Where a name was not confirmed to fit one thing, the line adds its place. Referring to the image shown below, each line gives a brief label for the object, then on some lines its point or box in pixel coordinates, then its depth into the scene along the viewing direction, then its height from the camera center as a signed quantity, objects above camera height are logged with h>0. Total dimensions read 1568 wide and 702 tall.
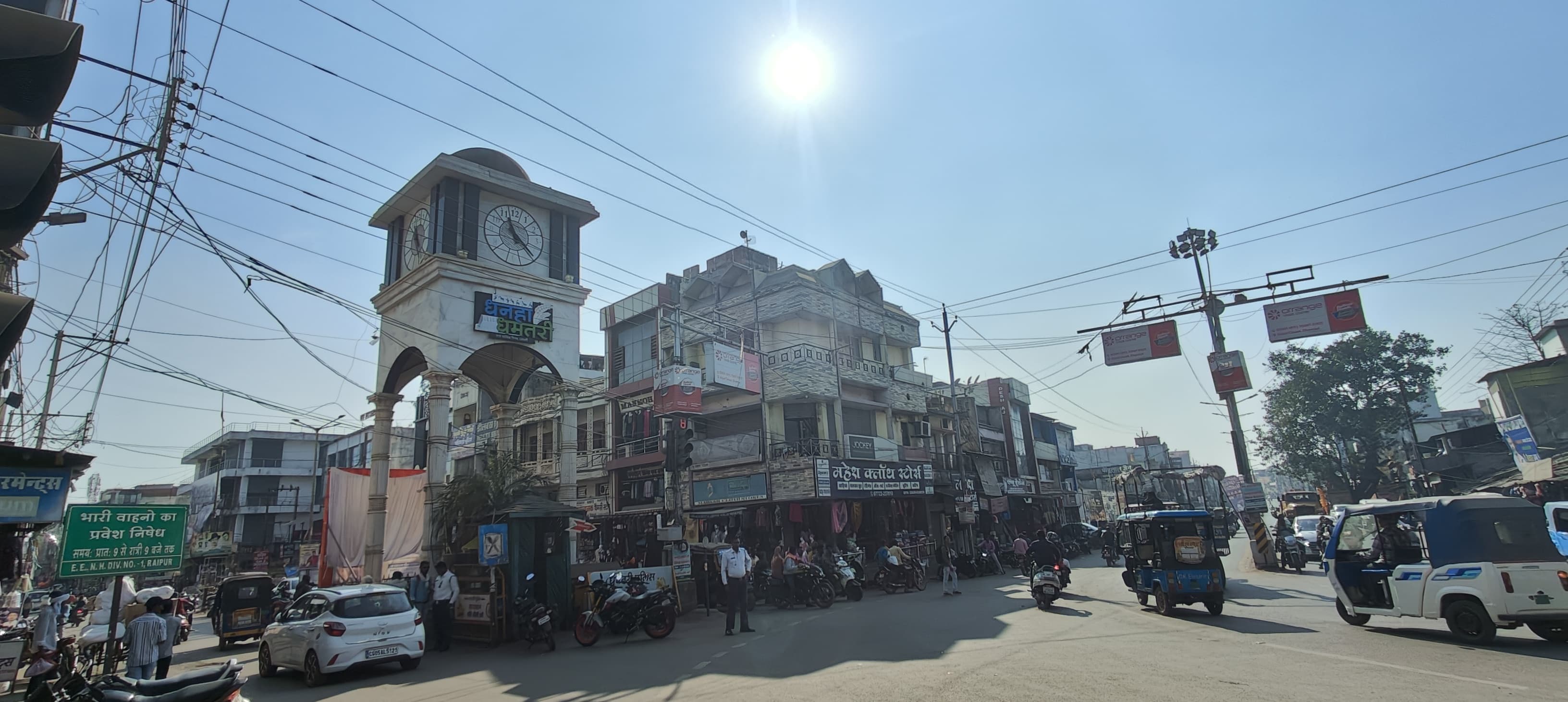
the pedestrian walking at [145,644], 9.50 -1.21
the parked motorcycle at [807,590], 18.62 -2.06
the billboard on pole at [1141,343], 18.91 +3.87
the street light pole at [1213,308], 20.72 +4.98
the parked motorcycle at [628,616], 12.62 -1.67
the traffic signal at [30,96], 2.67 +1.92
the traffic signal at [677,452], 16.56 +1.53
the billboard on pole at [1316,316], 16.95 +3.86
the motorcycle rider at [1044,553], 15.48 -1.26
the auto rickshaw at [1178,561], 12.95 -1.38
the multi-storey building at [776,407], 27.55 +4.44
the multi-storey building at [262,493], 53.25 +3.92
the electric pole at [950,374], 31.62 +5.57
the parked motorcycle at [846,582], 19.97 -2.07
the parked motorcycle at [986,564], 26.23 -2.36
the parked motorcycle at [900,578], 21.59 -2.21
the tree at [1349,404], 43.28 +4.43
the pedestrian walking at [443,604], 13.45 -1.32
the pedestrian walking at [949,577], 19.69 -2.06
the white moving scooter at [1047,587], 14.79 -1.89
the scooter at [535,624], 12.48 -1.68
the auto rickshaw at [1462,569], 8.79 -1.32
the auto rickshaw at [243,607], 16.88 -1.45
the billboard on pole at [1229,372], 20.64 +3.20
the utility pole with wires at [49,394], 20.33 +4.66
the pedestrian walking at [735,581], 13.42 -1.23
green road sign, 8.79 +0.18
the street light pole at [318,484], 54.25 +4.45
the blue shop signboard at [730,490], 27.56 +0.98
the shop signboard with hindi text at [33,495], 8.21 +0.75
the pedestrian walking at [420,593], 14.56 -1.18
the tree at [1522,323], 35.22 +7.03
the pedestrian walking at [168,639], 9.98 -1.22
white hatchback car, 10.30 -1.39
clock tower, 18.09 +6.49
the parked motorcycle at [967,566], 25.95 -2.38
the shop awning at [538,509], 14.56 +0.37
